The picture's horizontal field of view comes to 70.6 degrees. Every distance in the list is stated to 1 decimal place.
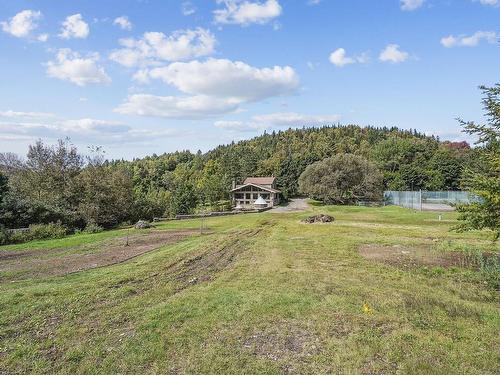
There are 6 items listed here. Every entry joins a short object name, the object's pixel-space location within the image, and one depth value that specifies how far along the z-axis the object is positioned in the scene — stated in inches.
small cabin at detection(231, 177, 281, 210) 2610.7
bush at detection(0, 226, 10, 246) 833.5
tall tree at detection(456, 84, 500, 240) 340.8
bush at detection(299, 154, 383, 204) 2225.6
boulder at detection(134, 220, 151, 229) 1058.3
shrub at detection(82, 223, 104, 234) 1095.6
